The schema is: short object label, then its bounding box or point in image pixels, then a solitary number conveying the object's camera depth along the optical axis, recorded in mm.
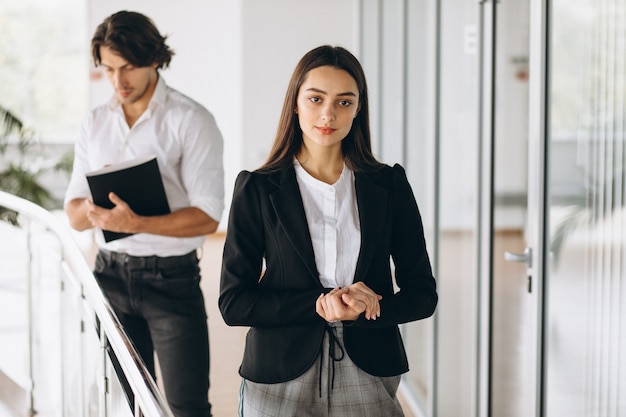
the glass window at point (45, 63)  12703
